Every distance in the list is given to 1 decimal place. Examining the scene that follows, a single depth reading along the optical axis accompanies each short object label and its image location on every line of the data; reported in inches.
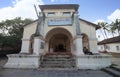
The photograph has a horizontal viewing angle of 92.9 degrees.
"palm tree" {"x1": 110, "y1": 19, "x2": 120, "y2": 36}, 825.7
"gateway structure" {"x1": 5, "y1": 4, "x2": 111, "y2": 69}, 201.3
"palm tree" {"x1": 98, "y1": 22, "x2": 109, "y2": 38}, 897.0
